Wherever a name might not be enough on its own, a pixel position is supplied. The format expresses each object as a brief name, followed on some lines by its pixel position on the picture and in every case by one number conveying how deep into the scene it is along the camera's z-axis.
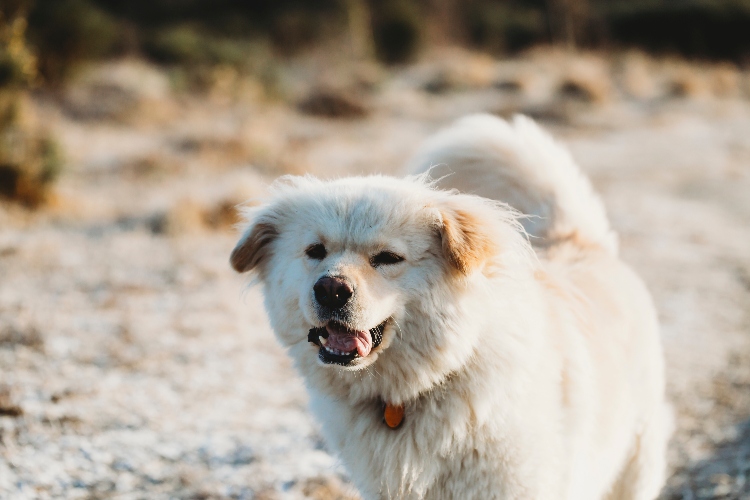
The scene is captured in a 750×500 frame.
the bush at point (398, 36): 22.27
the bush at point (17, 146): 7.05
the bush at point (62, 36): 12.02
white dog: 2.20
